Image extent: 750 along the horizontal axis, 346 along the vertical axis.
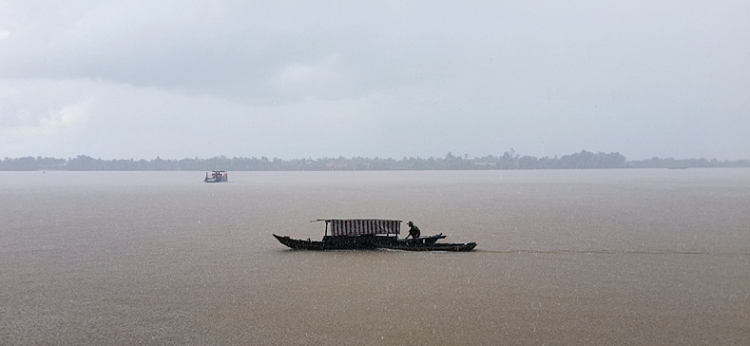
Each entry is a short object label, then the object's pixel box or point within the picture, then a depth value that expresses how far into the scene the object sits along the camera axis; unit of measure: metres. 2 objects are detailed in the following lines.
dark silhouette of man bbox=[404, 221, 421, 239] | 31.53
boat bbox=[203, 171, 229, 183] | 156.76
